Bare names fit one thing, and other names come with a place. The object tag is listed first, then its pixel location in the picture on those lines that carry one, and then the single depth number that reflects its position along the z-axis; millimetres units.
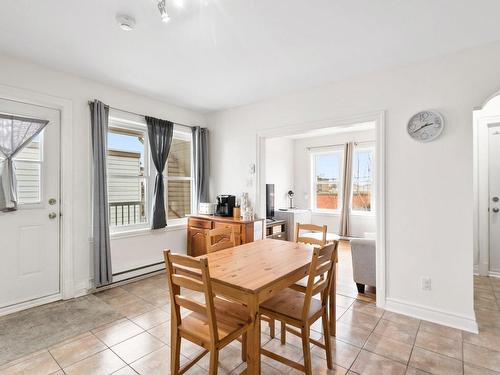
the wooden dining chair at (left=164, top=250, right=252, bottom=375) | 1454
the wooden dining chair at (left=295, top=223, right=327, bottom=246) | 2543
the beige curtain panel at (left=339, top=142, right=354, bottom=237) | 5914
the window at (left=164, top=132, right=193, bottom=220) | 4199
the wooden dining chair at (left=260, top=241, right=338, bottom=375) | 1677
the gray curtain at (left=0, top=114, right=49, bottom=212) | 2594
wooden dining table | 1512
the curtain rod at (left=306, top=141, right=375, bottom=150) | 5871
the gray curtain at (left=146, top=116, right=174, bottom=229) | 3778
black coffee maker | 4121
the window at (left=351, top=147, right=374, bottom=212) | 5883
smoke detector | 1949
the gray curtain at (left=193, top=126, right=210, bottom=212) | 4402
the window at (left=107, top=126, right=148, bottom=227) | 3533
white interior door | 3539
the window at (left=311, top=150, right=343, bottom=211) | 6293
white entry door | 2658
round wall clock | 2512
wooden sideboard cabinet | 3564
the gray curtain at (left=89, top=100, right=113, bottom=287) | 3113
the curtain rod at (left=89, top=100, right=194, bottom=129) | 3346
